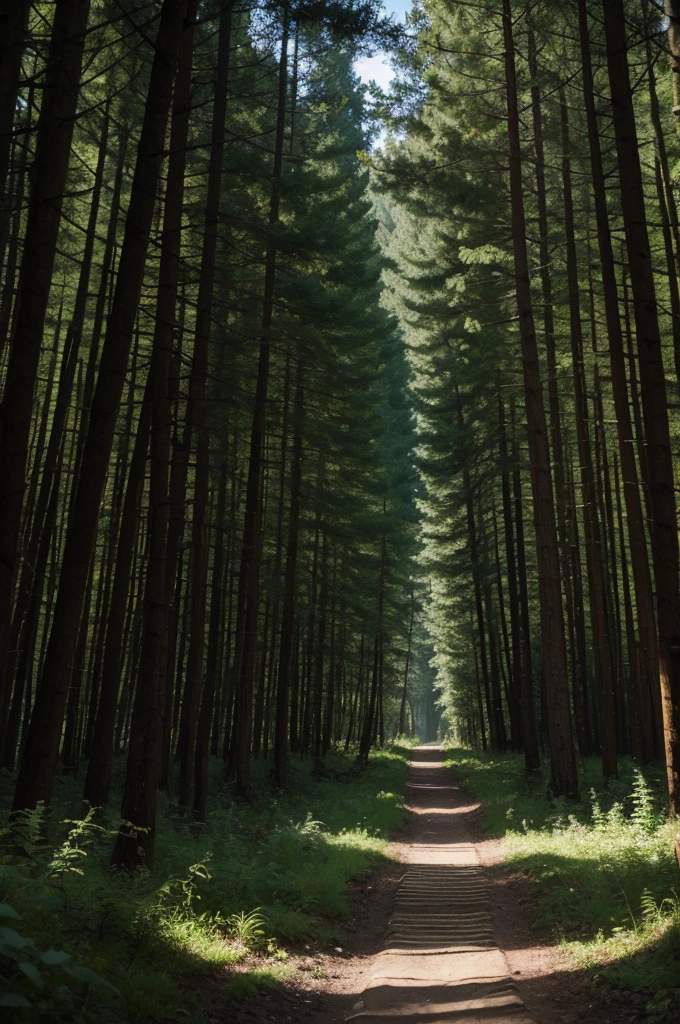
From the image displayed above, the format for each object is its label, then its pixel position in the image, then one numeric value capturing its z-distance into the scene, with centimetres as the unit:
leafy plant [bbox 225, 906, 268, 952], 728
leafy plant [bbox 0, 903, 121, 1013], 307
